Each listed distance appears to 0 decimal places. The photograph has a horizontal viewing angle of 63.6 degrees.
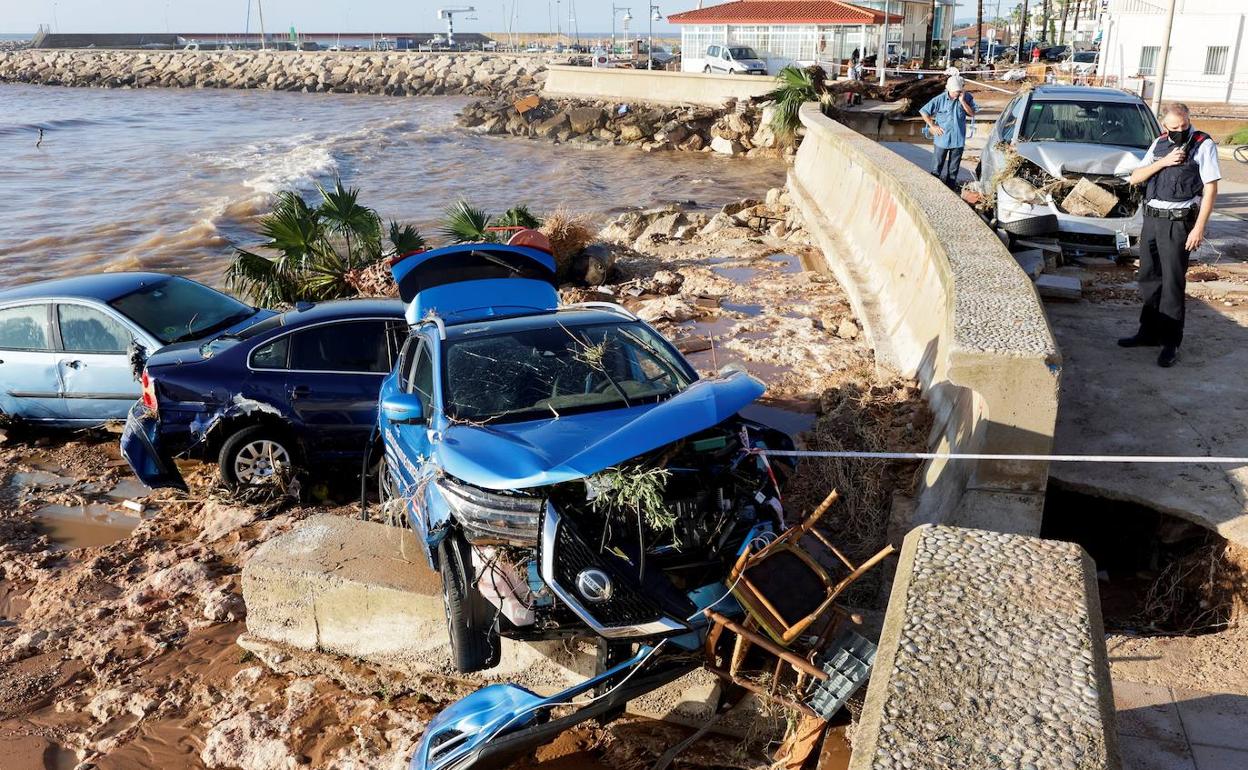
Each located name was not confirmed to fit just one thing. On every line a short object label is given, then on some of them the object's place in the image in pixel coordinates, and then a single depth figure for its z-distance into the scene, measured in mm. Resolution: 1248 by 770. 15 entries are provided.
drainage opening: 5352
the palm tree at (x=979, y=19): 50938
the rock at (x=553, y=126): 45312
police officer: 7516
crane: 132625
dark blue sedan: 8117
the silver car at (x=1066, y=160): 11422
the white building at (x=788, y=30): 50656
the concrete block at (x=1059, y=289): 9867
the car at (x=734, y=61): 48594
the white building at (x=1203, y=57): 29438
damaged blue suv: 4359
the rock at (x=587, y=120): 44250
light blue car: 9570
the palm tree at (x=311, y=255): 13258
